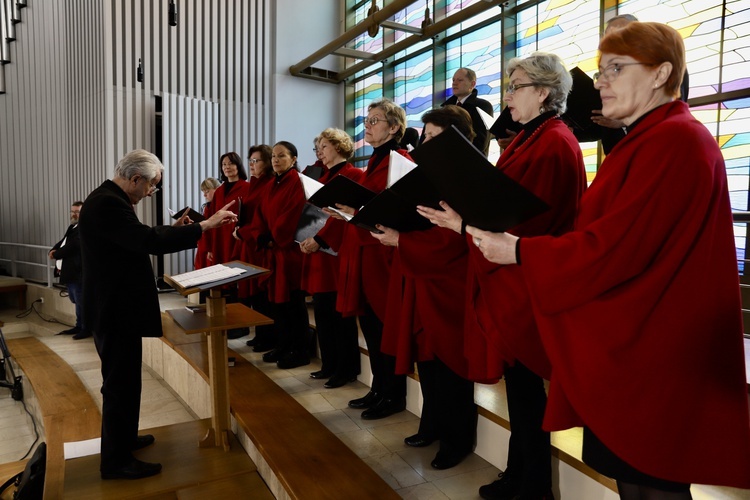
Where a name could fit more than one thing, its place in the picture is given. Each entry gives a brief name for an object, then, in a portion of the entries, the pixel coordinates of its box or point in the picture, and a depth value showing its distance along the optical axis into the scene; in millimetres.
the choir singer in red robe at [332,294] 3182
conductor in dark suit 2256
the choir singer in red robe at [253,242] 3996
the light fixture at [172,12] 3959
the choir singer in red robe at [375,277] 2598
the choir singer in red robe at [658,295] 1031
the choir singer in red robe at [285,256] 3670
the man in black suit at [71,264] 6211
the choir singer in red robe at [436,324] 1971
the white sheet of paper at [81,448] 2764
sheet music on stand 2256
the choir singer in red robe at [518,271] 1536
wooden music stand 2398
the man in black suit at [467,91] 3792
